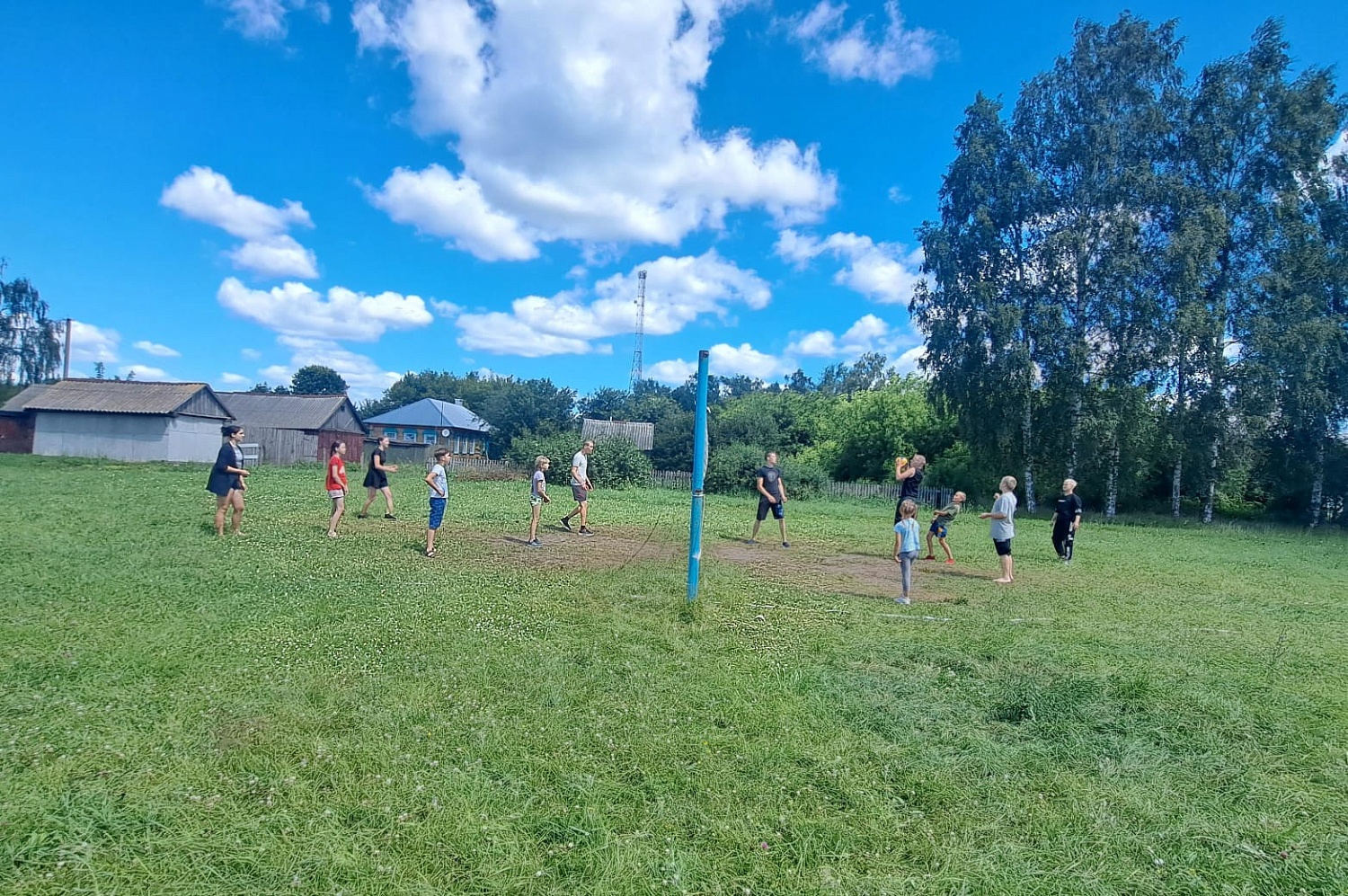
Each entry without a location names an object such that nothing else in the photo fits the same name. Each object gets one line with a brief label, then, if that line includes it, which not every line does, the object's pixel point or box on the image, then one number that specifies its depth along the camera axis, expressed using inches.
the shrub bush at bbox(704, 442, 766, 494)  1218.0
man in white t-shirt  507.8
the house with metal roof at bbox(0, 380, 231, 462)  1327.5
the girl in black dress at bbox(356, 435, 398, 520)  521.7
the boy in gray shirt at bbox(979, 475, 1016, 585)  393.4
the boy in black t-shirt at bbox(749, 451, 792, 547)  503.5
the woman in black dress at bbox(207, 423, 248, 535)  412.2
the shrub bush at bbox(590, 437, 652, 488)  1177.4
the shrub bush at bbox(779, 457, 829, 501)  1147.9
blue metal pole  288.5
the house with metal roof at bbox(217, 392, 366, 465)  1796.3
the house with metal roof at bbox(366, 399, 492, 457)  2418.8
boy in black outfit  459.8
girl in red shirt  452.8
